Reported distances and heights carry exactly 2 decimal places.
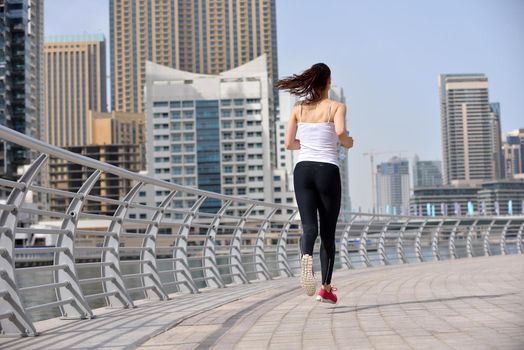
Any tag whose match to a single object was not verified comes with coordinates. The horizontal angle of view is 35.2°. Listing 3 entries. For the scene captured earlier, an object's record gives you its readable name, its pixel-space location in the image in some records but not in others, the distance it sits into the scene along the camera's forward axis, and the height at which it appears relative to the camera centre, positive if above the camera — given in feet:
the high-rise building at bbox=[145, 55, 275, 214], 473.26 +43.82
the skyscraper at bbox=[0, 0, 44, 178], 364.17 +65.18
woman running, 20.40 +1.28
